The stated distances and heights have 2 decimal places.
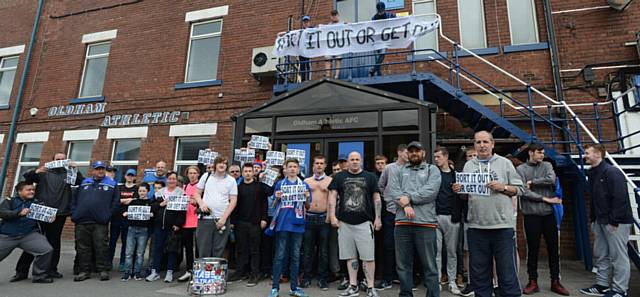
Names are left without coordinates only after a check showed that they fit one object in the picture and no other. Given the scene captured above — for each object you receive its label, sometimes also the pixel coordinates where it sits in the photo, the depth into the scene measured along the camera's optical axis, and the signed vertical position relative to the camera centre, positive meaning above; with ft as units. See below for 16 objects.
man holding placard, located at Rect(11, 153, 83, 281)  18.19 +0.26
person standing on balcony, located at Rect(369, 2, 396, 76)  23.59 +11.92
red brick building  23.97 +11.98
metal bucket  14.82 -2.97
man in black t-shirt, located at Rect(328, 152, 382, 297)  14.15 -0.26
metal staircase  19.88 +6.68
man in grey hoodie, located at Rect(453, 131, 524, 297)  11.75 -0.54
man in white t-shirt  16.47 -0.31
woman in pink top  18.26 -0.88
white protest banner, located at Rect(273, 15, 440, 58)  22.57 +11.43
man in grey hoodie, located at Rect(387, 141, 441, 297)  12.55 -0.30
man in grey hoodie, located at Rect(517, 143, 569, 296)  15.37 -0.20
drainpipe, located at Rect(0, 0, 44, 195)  35.96 +10.14
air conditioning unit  28.99 +11.87
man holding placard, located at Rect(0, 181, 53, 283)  16.98 -1.55
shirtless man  16.52 -0.89
